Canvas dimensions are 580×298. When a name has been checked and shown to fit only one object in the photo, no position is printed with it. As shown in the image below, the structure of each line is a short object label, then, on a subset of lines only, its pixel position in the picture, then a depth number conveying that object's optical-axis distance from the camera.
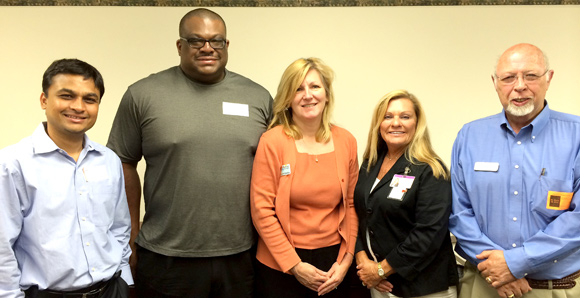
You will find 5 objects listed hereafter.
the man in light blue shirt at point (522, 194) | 1.73
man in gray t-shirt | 1.95
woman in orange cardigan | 1.96
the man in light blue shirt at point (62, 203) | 1.50
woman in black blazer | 1.89
